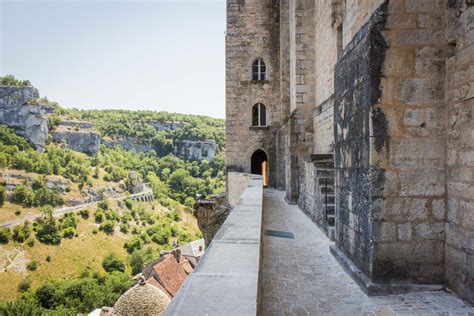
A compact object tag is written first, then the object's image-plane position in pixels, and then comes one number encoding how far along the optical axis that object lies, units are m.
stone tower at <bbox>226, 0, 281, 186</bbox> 16.90
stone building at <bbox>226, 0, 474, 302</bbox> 2.83
